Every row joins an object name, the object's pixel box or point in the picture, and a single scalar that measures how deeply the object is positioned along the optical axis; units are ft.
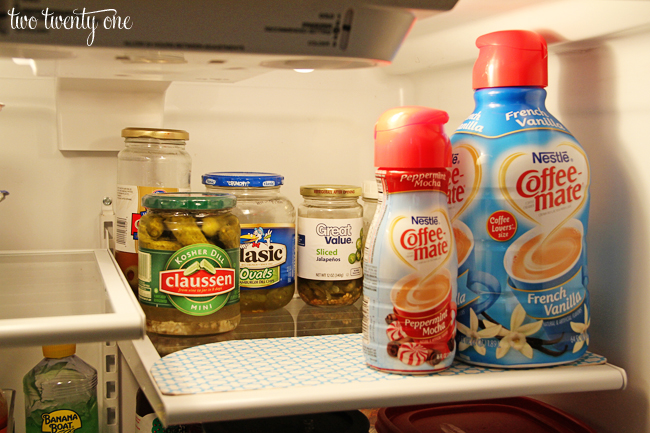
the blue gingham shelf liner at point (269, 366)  1.97
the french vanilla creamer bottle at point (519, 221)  2.11
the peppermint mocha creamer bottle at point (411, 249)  2.03
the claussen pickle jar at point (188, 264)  2.26
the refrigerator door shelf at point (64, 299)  1.71
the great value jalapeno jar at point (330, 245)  2.81
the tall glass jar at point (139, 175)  2.83
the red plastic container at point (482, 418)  2.54
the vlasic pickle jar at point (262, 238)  2.69
